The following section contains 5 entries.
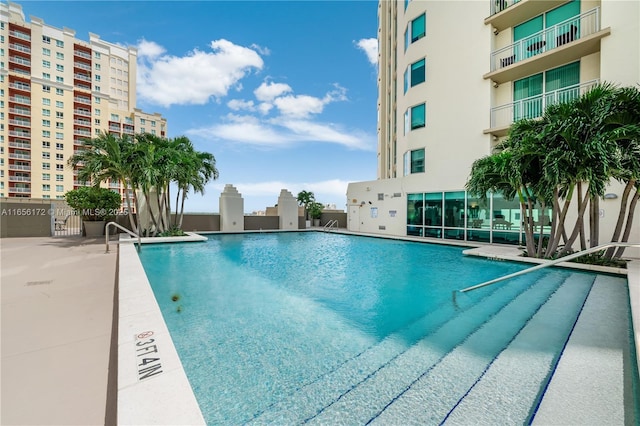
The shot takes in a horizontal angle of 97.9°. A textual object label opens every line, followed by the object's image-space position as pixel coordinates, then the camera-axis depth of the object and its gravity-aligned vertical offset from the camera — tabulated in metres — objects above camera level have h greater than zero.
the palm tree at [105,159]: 12.55 +2.48
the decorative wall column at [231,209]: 20.41 +0.27
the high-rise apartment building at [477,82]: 10.62 +6.01
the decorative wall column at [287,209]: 23.05 +0.29
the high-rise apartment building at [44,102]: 44.62 +19.40
